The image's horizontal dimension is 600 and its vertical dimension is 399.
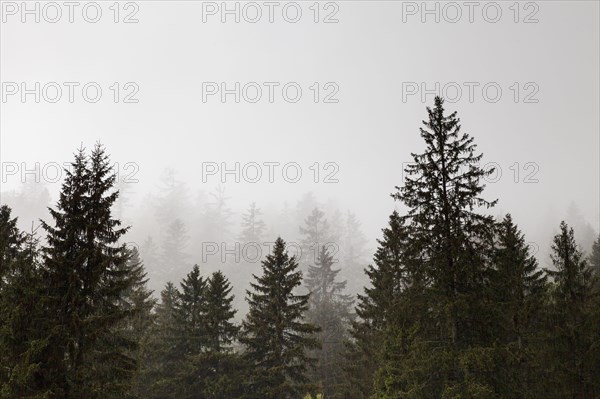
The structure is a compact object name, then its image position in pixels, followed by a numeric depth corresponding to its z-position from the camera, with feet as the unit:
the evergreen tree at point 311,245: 242.99
